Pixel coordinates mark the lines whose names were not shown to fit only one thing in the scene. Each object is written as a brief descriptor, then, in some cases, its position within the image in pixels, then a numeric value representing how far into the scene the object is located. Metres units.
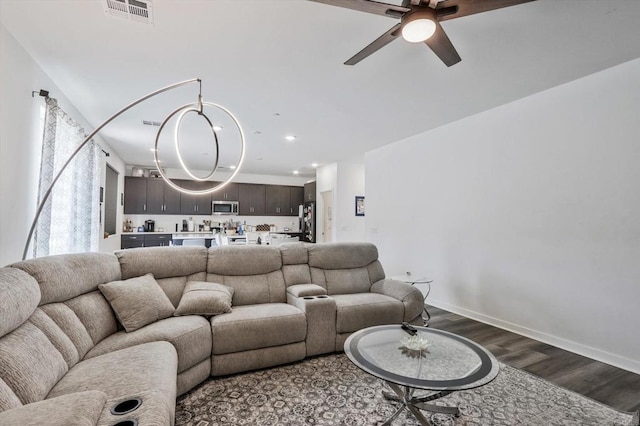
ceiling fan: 1.58
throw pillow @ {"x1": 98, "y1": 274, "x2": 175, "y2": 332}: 2.14
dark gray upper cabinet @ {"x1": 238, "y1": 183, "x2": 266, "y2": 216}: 8.32
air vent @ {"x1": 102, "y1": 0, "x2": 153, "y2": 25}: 1.91
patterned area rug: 1.87
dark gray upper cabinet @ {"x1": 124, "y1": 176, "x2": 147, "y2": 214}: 7.25
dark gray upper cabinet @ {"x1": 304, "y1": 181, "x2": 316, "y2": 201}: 8.14
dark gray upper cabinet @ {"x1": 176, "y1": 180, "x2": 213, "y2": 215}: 7.73
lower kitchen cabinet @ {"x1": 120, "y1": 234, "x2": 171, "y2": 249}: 6.93
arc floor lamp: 1.98
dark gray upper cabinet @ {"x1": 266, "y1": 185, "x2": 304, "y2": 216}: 8.66
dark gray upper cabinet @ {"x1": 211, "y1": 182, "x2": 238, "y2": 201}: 8.03
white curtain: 2.71
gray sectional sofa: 1.27
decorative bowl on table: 1.86
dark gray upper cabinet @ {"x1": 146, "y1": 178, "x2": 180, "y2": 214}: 7.42
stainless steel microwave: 7.99
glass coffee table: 1.54
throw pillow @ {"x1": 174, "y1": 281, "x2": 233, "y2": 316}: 2.38
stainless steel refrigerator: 7.98
